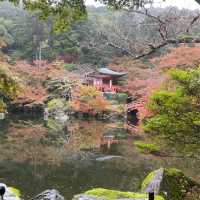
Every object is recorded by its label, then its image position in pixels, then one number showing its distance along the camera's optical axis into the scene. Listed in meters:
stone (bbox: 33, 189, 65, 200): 7.19
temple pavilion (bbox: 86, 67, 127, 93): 34.28
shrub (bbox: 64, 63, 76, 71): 35.38
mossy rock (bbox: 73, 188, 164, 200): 6.84
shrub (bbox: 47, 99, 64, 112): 29.49
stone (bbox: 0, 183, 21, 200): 6.92
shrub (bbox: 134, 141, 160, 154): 5.77
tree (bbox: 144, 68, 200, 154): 5.40
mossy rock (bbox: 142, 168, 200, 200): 7.53
